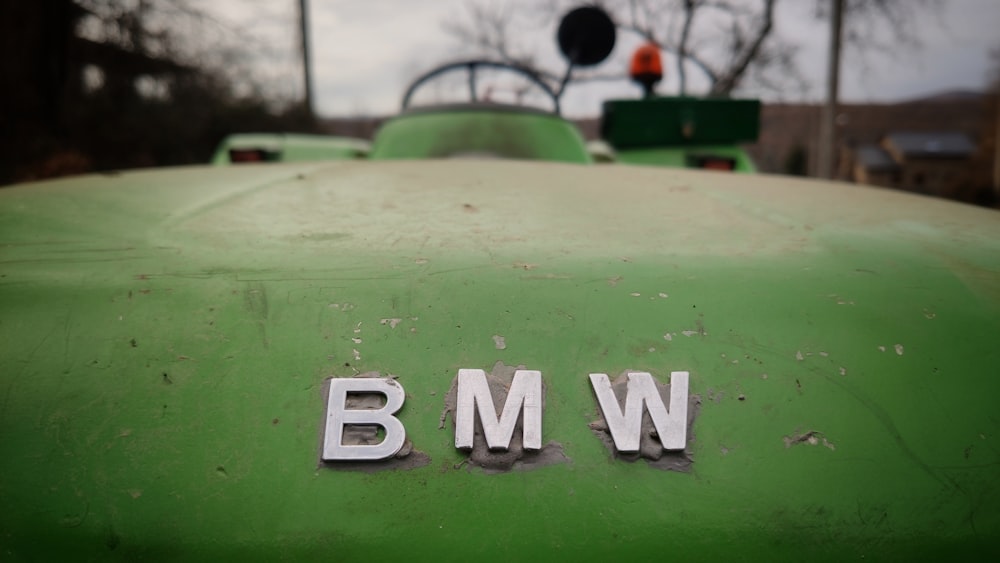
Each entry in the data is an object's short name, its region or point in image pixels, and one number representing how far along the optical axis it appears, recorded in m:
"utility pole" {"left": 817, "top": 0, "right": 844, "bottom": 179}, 10.52
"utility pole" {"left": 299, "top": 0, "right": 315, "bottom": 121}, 13.66
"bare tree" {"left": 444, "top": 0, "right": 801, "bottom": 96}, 14.68
